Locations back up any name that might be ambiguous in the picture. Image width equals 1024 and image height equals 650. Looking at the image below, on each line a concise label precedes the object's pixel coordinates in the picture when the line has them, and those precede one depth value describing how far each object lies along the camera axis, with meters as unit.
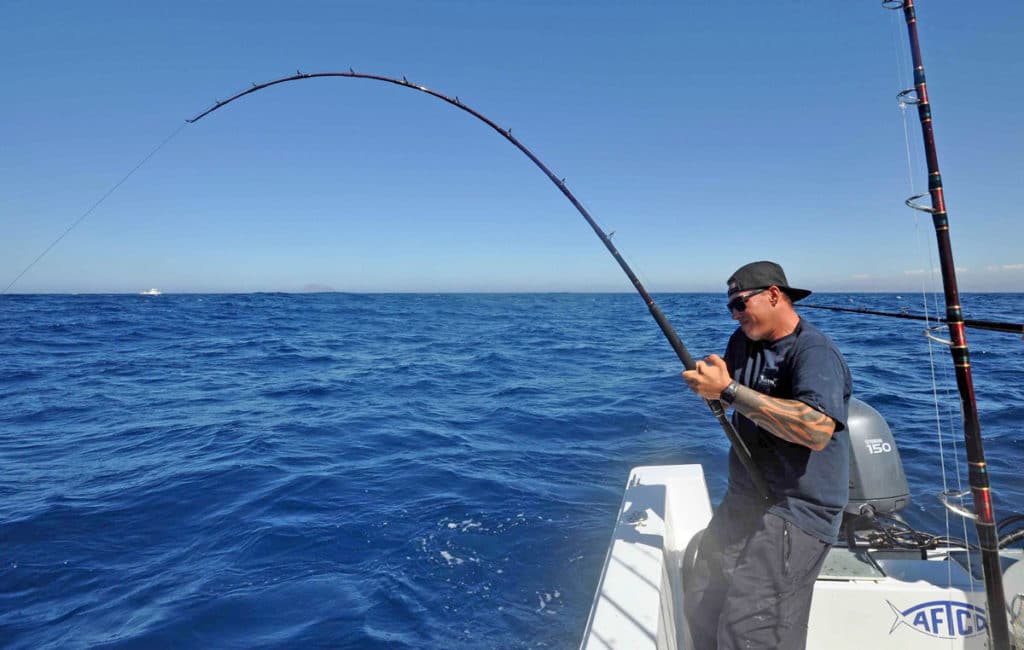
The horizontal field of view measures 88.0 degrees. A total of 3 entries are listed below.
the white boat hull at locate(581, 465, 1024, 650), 2.09
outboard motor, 2.97
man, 1.80
